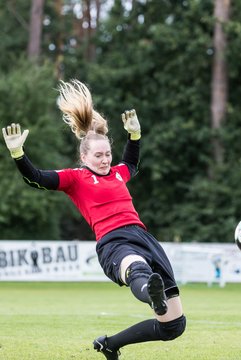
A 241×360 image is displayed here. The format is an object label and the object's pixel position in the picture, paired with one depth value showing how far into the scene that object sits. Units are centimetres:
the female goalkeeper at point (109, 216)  1270
